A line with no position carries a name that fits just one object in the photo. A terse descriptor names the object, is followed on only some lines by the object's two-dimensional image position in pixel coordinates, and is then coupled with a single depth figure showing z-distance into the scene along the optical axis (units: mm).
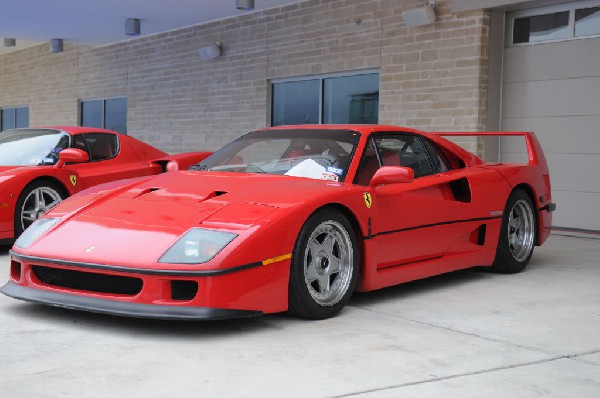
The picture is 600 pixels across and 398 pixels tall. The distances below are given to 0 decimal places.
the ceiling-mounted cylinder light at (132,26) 15055
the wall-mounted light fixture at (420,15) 10648
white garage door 9562
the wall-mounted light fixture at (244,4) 12492
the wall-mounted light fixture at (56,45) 18094
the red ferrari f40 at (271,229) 4051
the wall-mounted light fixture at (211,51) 14758
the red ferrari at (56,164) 6973
